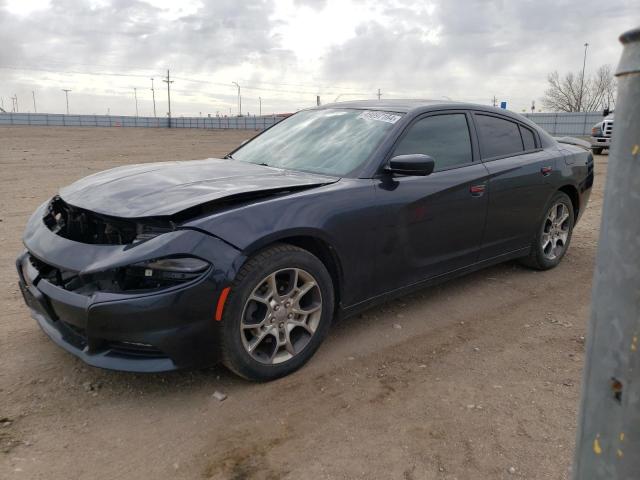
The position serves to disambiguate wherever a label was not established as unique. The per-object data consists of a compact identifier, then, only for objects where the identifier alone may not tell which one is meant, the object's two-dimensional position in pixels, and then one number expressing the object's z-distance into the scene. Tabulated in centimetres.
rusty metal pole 101
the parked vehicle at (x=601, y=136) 1813
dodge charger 263
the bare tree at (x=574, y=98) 6254
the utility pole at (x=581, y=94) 5766
